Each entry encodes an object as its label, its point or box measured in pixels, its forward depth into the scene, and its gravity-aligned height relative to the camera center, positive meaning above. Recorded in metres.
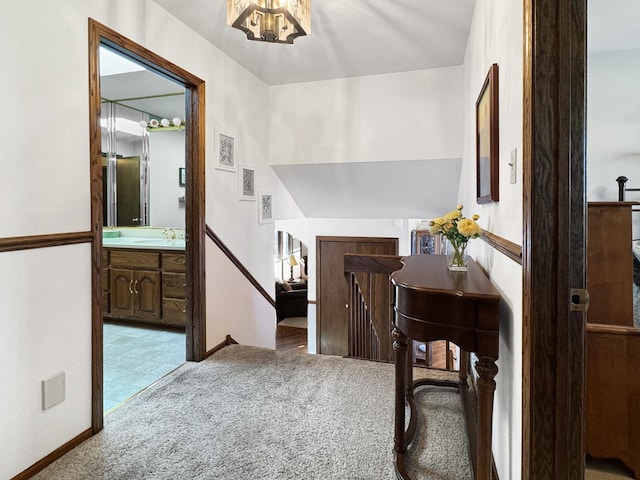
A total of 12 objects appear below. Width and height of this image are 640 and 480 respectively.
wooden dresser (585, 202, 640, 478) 1.75 -0.57
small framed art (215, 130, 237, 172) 2.94 +0.71
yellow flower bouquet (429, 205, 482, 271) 1.69 -0.01
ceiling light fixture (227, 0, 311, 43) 1.60 +1.02
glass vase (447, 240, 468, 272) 1.72 -0.12
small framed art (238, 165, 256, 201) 3.29 +0.50
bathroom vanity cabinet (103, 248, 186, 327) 3.68 -0.53
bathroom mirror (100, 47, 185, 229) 4.28 +0.85
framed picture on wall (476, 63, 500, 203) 1.61 +0.47
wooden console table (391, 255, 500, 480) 1.23 -0.31
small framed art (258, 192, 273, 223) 3.65 +0.29
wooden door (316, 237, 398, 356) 5.71 -0.82
